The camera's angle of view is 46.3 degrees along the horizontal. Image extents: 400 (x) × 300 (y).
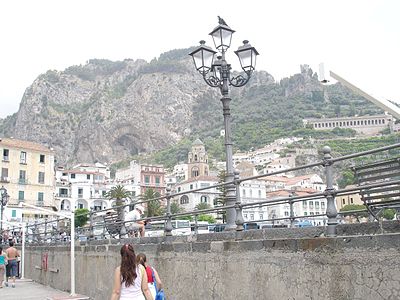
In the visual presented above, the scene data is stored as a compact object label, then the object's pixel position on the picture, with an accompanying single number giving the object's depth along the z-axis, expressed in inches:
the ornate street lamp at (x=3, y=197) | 1132.5
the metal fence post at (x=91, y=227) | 555.2
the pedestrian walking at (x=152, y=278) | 287.4
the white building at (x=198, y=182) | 4360.2
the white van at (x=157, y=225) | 475.5
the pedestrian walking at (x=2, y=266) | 663.6
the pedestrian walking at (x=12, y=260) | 724.7
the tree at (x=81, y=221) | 1449.8
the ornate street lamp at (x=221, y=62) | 446.9
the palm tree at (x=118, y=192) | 2933.3
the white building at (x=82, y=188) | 3629.4
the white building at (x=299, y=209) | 1956.3
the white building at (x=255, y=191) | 3719.7
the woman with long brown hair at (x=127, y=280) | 236.4
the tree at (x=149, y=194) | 3001.0
